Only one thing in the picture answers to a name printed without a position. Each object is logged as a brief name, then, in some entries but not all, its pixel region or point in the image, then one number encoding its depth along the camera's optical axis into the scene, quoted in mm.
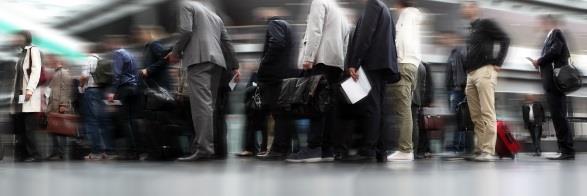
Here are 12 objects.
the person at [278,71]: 7461
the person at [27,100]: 8352
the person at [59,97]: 9266
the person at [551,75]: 8062
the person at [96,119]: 8781
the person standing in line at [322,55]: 6832
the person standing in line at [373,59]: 6727
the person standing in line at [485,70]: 7305
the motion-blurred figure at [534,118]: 13273
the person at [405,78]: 7168
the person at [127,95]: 8375
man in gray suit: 7234
